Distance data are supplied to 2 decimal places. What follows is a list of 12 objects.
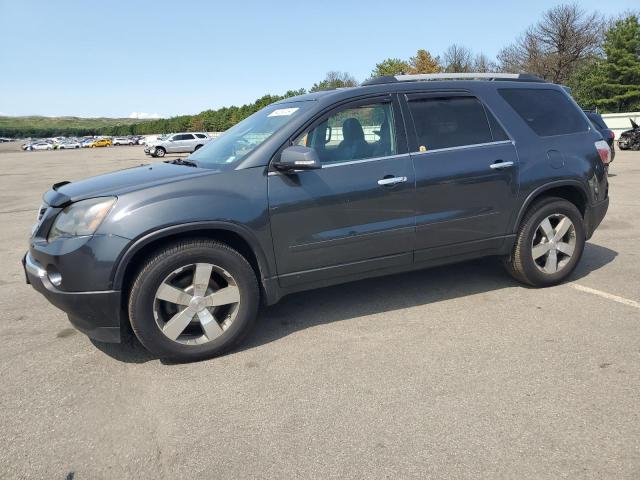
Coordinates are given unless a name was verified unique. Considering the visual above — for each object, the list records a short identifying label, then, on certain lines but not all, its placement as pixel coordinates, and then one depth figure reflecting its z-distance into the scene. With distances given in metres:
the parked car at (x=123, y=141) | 85.12
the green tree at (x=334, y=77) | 77.14
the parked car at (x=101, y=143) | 86.56
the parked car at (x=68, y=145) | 82.06
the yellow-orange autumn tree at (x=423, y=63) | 55.94
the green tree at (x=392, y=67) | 55.75
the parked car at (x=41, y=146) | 76.04
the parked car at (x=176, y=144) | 36.44
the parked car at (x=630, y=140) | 22.42
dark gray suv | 3.28
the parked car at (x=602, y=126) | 9.65
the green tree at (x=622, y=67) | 38.64
